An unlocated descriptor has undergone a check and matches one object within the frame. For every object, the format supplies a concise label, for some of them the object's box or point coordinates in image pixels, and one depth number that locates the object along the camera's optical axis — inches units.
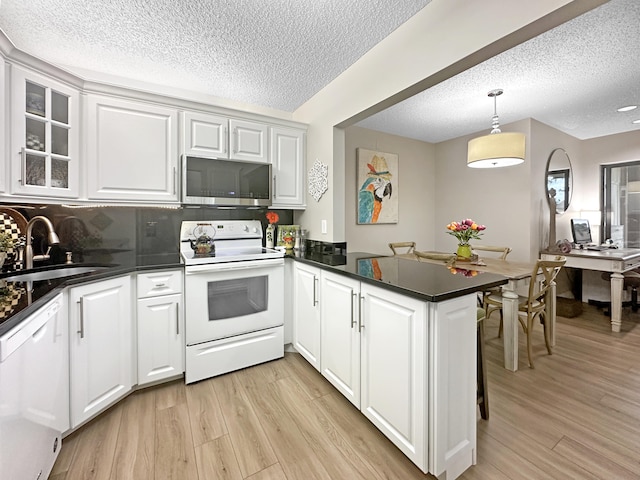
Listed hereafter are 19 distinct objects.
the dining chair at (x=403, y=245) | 147.2
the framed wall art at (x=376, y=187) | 153.7
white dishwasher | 37.1
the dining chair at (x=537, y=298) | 91.0
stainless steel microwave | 88.7
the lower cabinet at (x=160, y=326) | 77.3
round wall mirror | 150.7
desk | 121.1
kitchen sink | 67.6
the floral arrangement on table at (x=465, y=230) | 114.7
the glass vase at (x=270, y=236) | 110.3
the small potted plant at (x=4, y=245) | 64.7
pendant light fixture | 101.6
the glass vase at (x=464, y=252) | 114.3
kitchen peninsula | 49.2
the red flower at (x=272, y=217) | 108.8
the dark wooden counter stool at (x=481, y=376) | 65.1
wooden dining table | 90.4
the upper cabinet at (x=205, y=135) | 91.0
